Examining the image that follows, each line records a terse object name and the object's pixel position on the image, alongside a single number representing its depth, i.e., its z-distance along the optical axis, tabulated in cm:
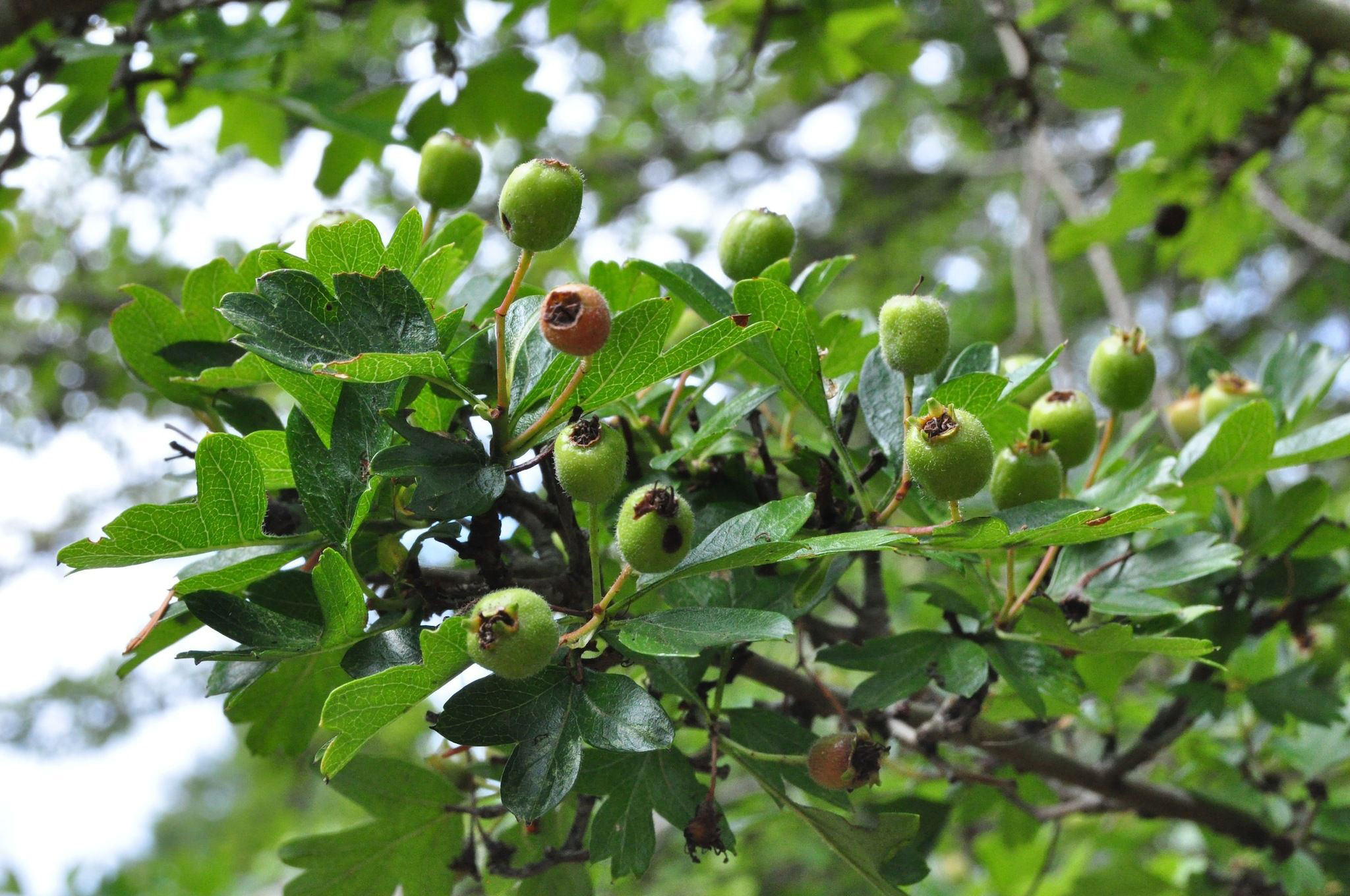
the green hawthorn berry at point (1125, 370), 58
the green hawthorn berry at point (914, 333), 53
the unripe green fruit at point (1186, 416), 63
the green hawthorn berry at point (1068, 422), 56
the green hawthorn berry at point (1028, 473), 54
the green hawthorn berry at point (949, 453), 52
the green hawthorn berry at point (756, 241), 56
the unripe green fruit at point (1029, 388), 59
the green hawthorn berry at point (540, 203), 52
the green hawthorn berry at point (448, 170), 59
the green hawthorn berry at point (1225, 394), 62
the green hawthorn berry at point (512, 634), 50
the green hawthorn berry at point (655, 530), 51
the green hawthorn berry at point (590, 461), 51
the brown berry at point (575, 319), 51
